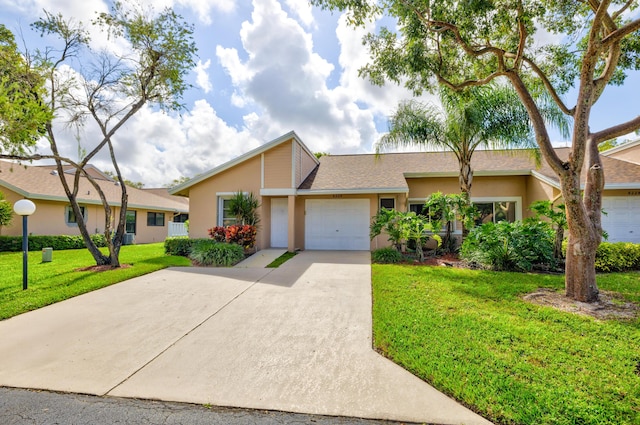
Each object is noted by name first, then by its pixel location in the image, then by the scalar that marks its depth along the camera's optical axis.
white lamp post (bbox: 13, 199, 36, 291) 6.99
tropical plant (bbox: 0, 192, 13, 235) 13.34
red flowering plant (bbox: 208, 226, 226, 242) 12.00
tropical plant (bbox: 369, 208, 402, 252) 10.58
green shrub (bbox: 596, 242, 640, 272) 8.62
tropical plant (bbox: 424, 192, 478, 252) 10.10
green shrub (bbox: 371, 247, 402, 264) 10.37
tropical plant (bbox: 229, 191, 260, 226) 12.53
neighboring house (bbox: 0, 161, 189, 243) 14.84
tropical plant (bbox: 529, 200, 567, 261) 8.68
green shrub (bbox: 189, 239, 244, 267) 10.19
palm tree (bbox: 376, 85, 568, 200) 10.02
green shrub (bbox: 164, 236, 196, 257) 12.63
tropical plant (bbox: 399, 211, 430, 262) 10.24
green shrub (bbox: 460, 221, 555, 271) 8.72
